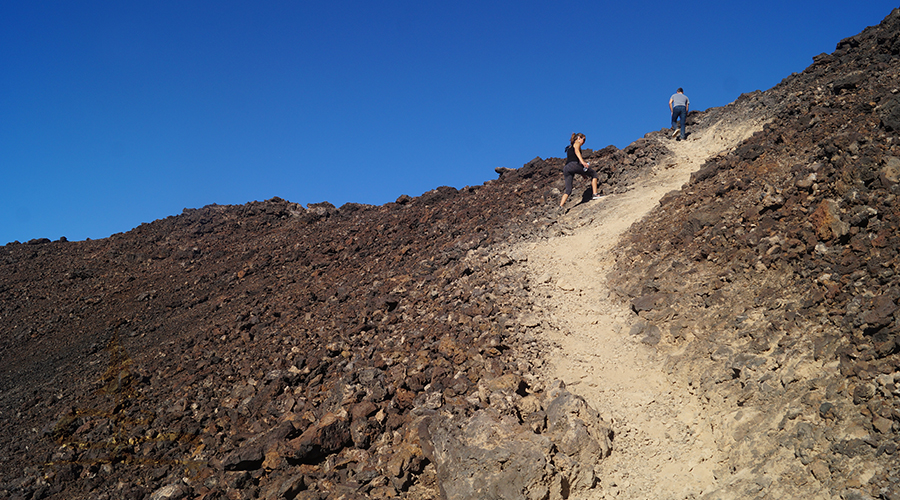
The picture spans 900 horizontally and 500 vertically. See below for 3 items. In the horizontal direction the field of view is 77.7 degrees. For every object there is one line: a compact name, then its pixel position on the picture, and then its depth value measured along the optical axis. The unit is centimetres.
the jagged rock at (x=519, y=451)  518
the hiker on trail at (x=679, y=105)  1543
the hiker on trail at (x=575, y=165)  1188
